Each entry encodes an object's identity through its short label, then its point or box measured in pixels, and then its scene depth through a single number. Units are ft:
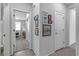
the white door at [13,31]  5.14
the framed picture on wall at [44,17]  4.72
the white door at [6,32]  4.73
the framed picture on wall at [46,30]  4.78
